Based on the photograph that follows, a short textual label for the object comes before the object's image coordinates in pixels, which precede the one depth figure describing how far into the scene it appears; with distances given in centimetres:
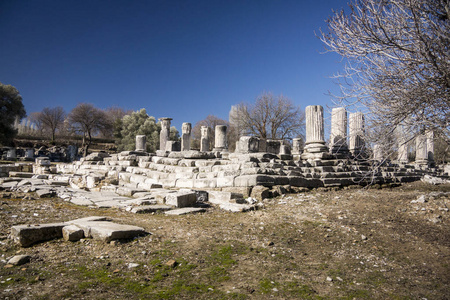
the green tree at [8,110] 2931
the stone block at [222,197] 751
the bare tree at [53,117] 4486
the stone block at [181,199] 703
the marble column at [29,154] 2869
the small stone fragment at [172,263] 344
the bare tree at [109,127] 4141
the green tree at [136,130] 3831
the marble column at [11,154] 2761
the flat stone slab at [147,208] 646
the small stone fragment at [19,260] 330
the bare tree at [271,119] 3206
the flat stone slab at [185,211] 629
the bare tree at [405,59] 452
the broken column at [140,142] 2156
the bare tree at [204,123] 4419
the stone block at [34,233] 386
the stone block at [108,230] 406
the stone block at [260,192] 777
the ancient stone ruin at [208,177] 715
